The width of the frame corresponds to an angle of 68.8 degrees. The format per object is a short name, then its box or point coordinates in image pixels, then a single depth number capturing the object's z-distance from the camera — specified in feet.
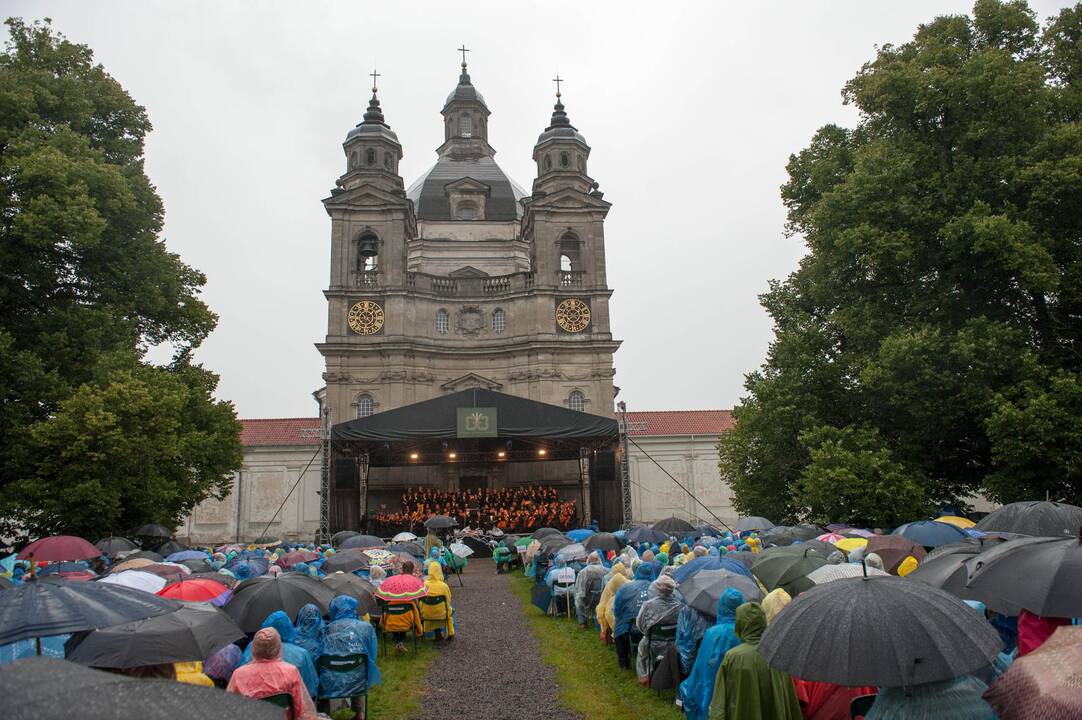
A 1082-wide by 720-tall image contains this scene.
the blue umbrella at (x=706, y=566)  30.04
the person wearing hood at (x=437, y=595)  38.22
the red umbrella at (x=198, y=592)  28.14
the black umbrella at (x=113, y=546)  49.16
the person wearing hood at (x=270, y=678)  17.79
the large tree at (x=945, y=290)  52.90
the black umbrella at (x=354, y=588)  32.09
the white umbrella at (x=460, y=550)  66.13
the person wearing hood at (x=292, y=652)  21.66
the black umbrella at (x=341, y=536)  67.48
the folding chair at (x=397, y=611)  36.73
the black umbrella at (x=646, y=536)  52.85
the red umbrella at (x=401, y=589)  36.96
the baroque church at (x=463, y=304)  114.21
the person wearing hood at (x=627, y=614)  31.04
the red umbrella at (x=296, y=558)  45.65
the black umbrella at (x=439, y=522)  72.13
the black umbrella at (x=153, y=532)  58.39
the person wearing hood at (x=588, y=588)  40.96
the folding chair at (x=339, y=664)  24.80
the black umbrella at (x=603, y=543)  52.70
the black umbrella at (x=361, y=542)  55.52
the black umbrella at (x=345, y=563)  42.60
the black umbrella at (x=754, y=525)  57.36
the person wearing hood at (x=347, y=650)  24.75
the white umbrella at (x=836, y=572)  25.48
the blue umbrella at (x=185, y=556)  44.31
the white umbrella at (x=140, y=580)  29.07
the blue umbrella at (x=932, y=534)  39.73
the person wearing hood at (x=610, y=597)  34.32
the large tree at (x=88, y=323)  55.57
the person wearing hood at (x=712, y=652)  20.40
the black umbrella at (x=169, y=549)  51.94
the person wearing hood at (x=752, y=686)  17.52
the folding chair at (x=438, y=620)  38.17
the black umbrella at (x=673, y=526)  60.54
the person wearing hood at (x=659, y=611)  28.02
